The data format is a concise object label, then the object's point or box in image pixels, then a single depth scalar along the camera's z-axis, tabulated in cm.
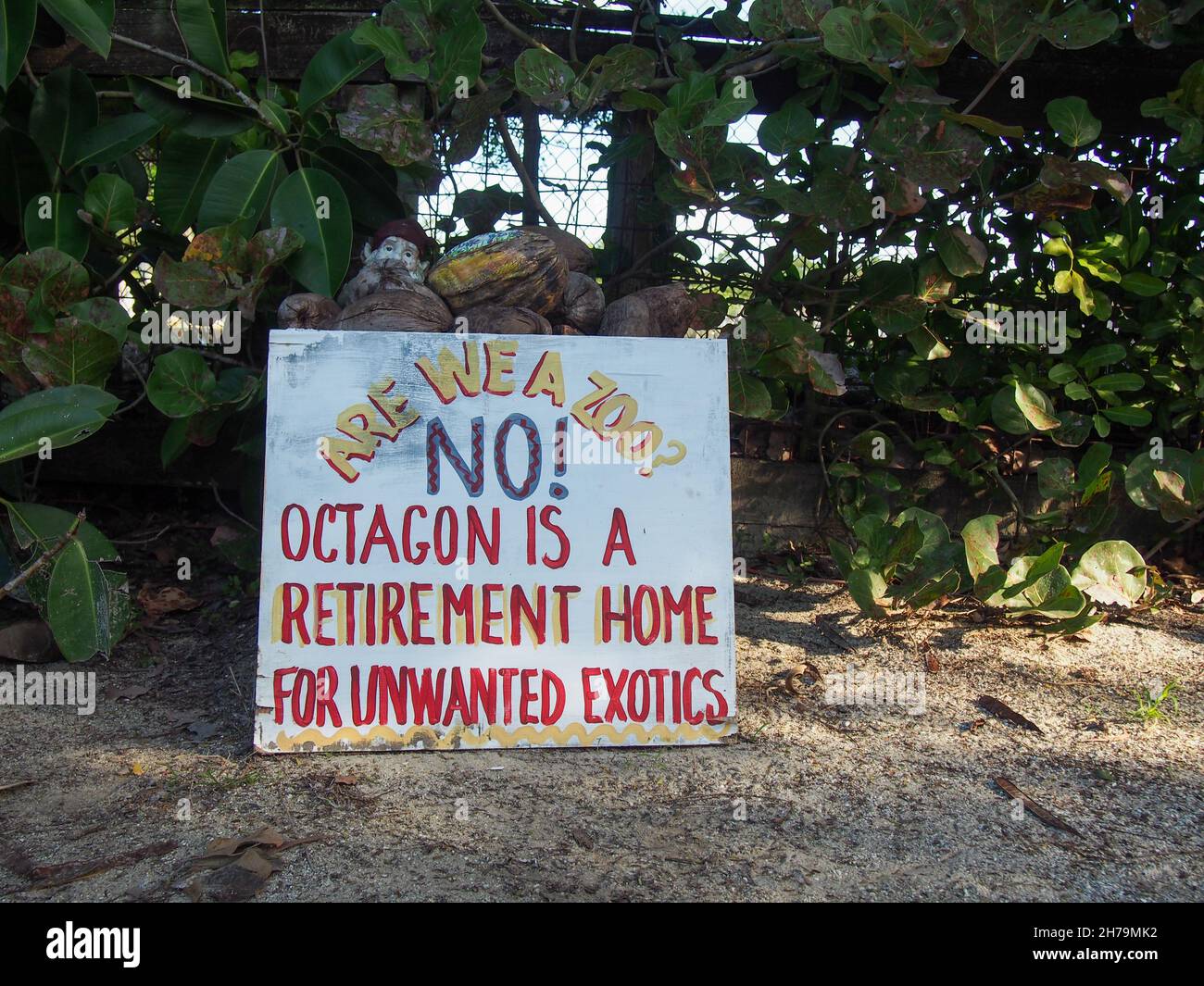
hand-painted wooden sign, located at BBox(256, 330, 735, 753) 223
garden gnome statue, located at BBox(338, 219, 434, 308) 267
